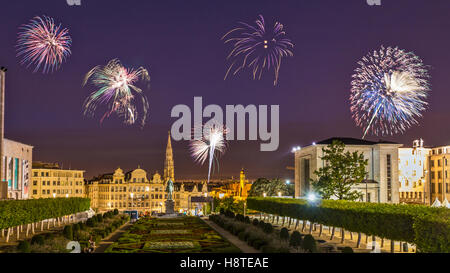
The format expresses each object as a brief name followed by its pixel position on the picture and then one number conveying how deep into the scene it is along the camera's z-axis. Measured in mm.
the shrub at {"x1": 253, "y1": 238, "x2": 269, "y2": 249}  36241
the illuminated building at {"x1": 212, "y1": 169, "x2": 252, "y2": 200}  130000
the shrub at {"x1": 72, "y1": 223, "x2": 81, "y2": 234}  43266
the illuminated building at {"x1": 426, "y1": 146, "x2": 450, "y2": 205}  118938
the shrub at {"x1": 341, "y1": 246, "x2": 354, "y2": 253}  28394
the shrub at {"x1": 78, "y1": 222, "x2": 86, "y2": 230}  46978
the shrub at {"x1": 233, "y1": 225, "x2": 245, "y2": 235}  46341
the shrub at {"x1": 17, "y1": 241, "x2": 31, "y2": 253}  29408
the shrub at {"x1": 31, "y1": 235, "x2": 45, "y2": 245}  33497
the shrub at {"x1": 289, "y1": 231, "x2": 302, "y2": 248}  34094
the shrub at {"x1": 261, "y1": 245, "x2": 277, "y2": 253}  32125
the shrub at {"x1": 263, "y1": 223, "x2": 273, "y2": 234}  43156
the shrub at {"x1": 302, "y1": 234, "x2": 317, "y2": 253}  31922
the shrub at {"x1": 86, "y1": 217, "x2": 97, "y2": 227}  52462
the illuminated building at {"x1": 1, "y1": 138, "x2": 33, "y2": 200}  94625
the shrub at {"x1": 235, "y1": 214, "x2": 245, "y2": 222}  60219
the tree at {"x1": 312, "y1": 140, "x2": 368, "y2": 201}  67188
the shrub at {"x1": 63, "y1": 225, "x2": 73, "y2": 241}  39562
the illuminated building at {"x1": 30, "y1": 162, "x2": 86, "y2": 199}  160625
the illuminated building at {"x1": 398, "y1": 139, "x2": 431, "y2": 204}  127562
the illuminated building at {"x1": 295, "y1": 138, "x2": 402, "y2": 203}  88688
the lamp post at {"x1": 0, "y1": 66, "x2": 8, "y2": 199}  73188
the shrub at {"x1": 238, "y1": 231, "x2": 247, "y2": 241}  42875
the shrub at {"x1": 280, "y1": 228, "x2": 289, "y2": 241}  38919
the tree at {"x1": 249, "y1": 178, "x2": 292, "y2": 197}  117312
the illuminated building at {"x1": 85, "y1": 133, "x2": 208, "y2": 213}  181375
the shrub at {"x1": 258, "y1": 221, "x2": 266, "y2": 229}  47806
